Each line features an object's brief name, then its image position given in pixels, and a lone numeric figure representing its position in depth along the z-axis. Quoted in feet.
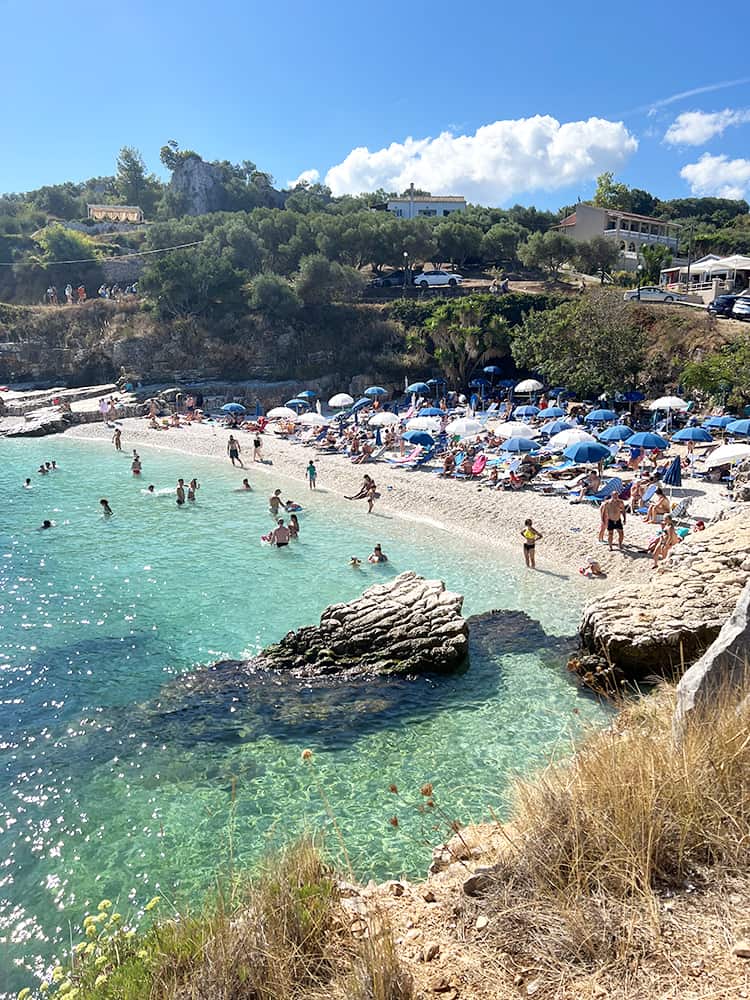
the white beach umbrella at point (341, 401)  114.42
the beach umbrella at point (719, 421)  85.64
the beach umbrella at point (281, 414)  110.52
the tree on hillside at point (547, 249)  177.68
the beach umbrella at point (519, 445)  73.26
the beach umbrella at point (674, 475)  67.26
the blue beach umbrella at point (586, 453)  66.13
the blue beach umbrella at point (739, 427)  69.82
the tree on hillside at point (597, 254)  183.62
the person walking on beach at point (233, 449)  96.99
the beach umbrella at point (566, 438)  77.54
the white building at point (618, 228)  217.97
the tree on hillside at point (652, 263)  172.35
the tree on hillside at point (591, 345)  104.53
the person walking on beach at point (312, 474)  82.99
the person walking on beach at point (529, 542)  54.65
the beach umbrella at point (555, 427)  83.20
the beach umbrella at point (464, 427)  86.53
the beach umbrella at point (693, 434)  76.07
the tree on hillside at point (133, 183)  337.52
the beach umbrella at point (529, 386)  111.65
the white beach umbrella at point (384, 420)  98.48
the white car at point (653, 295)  131.85
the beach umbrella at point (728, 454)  62.34
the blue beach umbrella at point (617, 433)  76.48
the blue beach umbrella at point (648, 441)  70.49
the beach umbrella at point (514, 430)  79.70
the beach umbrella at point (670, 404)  83.76
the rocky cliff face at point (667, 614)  33.45
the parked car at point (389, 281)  185.78
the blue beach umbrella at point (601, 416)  86.48
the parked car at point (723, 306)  118.32
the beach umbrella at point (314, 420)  109.29
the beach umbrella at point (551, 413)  95.25
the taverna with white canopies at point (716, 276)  141.79
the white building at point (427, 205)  286.25
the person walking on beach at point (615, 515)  53.93
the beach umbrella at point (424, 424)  91.45
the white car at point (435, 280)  180.56
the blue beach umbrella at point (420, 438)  84.74
